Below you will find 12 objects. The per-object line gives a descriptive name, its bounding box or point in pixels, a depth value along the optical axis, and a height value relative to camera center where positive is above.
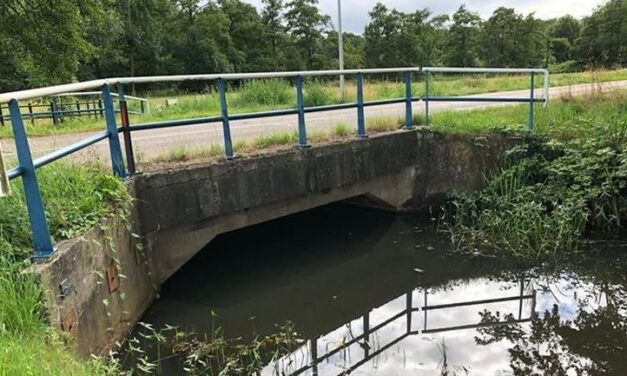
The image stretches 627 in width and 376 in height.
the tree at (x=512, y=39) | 53.50 +1.45
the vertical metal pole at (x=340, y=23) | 16.69 +1.31
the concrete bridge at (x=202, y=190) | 3.59 -1.39
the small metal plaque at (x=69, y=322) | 3.40 -1.52
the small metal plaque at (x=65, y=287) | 3.43 -1.31
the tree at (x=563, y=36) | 67.50 +2.07
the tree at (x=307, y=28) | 52.22 +3.93
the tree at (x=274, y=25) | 52.72 +4.33
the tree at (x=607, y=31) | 52.69 +1.64
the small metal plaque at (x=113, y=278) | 4.36 -1.60
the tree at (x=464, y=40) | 56.41 +1.76
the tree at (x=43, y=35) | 15.02 +1.41
